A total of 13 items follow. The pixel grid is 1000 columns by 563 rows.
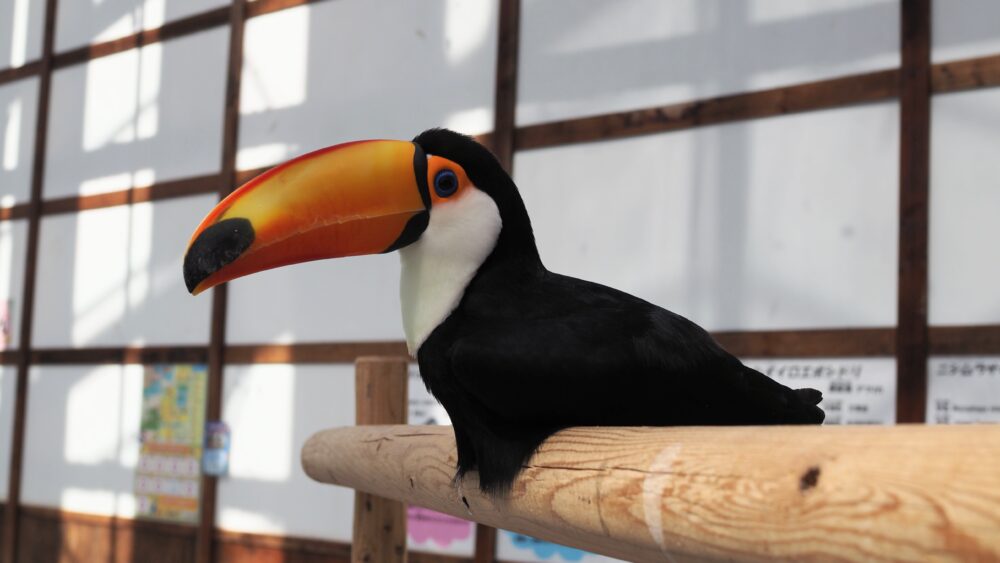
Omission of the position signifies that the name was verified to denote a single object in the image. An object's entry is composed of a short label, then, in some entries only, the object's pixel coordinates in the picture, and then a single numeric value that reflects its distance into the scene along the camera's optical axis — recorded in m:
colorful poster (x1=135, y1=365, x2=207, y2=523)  4.91
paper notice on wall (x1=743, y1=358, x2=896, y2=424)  3.06
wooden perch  0.66
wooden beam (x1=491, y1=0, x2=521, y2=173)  3.87
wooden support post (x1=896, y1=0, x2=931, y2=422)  2.98
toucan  1.17
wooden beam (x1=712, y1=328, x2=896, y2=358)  3.06
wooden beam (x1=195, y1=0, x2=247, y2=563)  4.78
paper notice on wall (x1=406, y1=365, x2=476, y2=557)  3.90
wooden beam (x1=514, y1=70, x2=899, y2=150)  3.15
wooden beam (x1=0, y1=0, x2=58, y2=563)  5.72
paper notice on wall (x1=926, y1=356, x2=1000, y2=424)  2.89
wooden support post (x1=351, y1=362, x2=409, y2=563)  2.04
